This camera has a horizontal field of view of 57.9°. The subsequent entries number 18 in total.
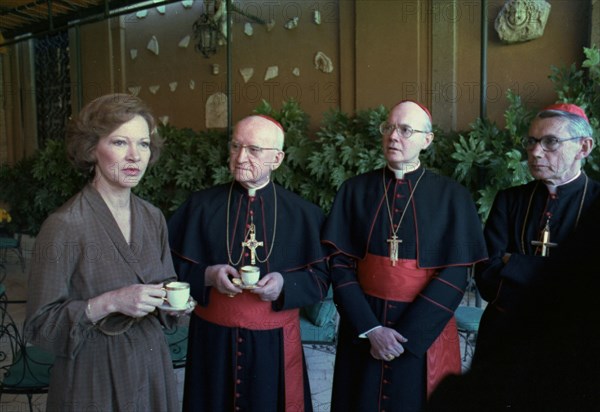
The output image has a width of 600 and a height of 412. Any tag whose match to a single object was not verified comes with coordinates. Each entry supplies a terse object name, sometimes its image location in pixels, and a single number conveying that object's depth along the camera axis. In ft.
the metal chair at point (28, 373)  9.36
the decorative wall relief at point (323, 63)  22.75
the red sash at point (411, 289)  8.36
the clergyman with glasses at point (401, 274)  8.29
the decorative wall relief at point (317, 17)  22.94
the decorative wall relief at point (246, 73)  25.37
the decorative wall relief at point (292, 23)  23.77
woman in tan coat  5.84
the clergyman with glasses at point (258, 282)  8.41
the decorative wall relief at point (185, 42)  27.53
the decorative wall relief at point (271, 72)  24.56
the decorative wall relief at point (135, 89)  30.19
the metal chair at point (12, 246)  24.72
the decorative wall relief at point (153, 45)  28.93
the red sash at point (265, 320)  8.45
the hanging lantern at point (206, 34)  21.84
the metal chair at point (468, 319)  13.12
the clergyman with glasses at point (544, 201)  7.63
